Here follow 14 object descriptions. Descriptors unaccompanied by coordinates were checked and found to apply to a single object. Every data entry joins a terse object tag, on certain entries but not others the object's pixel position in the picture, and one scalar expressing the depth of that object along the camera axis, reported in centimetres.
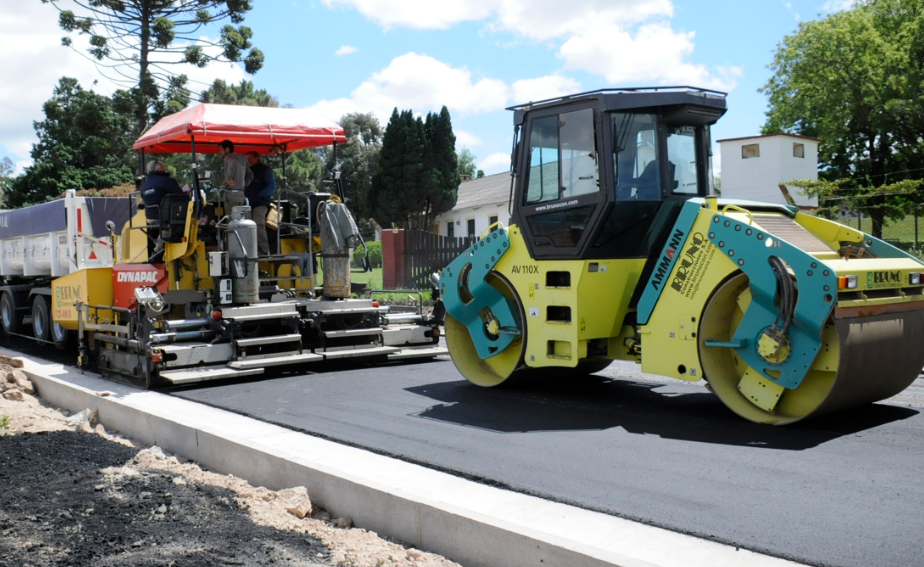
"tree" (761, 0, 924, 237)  3562
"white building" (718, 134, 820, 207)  3462
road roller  596
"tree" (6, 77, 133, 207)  3509
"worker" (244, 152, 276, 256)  1060
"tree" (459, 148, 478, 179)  6952
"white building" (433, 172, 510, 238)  4091
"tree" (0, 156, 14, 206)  4012
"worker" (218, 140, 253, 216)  1012
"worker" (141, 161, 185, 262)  1024
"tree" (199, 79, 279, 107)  3586
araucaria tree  2689
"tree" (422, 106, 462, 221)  3984
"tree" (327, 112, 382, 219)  4689
